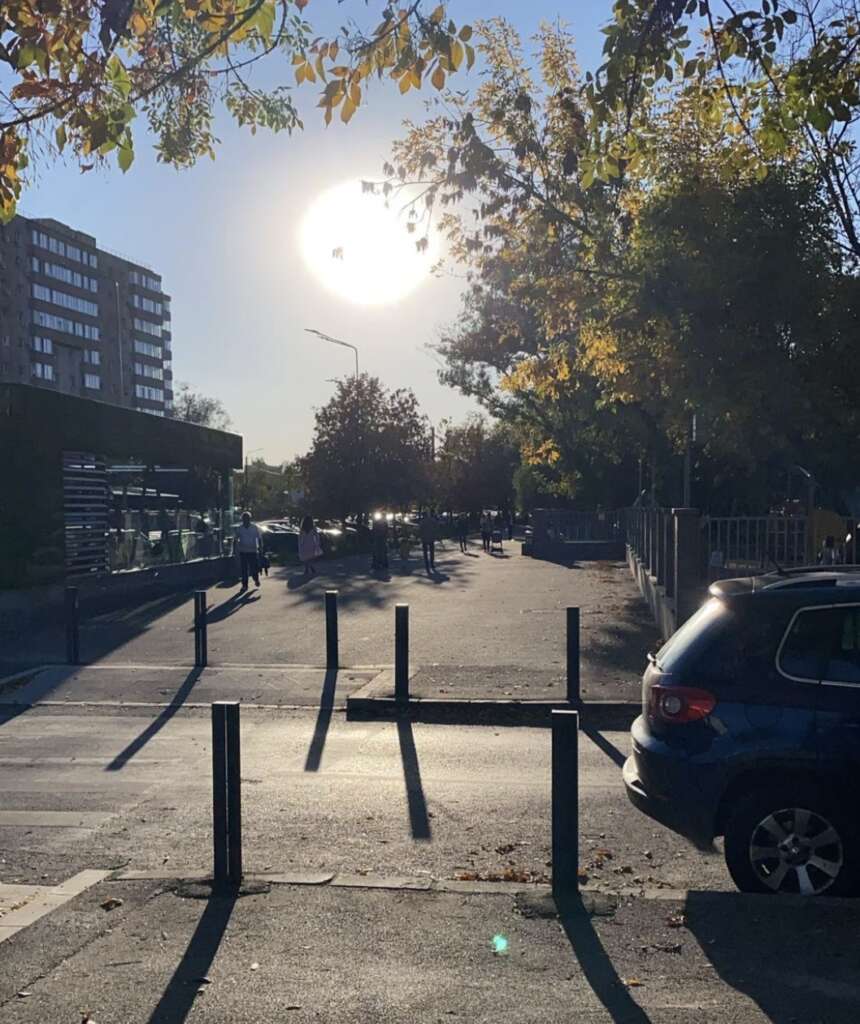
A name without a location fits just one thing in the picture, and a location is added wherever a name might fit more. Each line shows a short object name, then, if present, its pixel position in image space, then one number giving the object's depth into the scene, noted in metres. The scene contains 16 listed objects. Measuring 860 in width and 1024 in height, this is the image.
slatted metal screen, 21.38
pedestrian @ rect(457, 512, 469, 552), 52.41
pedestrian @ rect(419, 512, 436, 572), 35.50
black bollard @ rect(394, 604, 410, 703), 12.34
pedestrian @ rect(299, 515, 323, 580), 30.08
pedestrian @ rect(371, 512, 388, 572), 33.47
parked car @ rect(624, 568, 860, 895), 5.48
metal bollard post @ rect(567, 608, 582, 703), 12.14
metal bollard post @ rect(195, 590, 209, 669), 15.28
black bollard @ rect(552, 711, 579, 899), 5.70
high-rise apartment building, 105.69
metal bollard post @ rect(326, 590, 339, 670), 14.88
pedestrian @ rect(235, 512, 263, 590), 26.25
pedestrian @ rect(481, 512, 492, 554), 50.47
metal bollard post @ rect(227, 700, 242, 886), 5.94
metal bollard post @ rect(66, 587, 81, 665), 15.36
